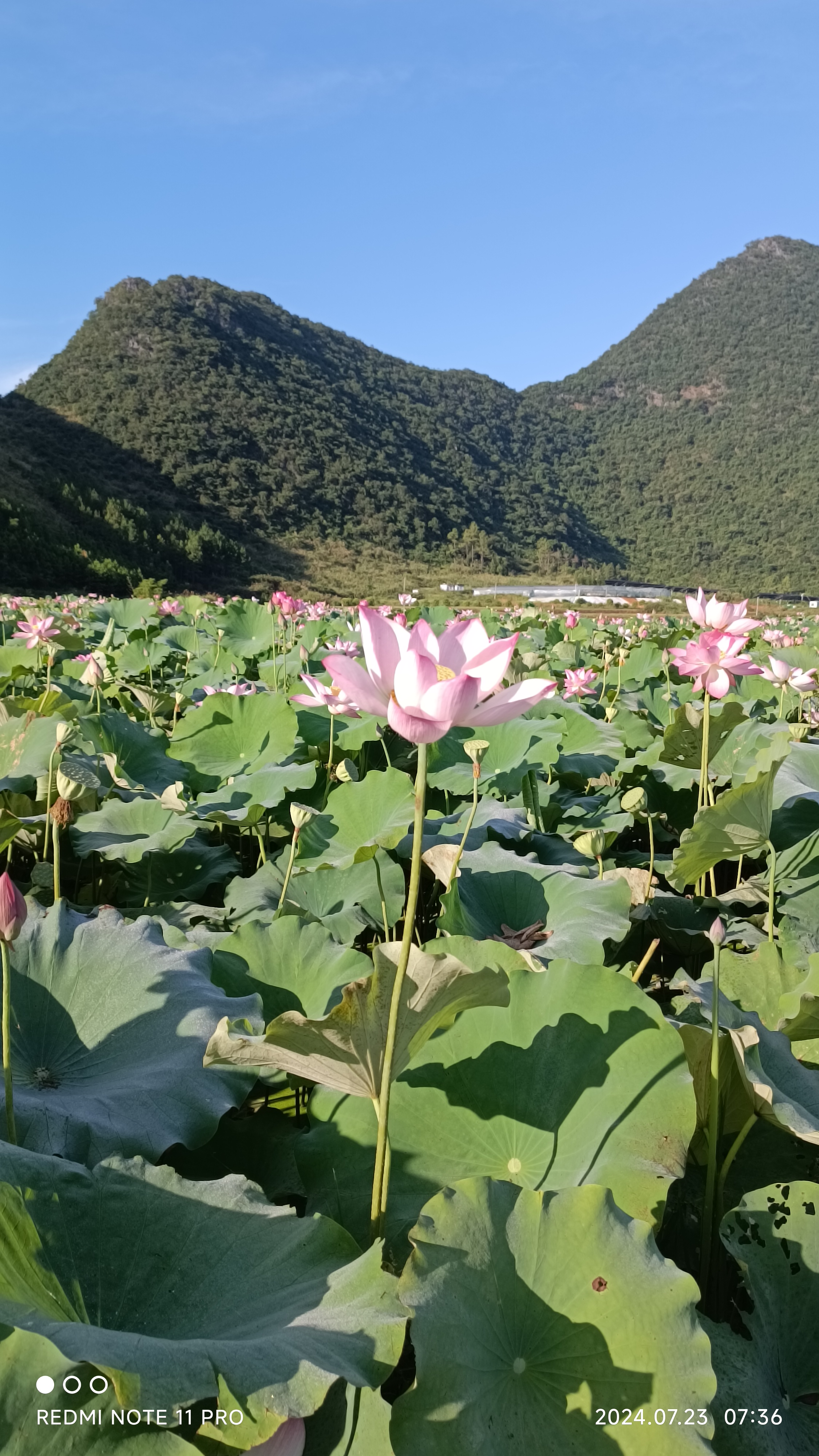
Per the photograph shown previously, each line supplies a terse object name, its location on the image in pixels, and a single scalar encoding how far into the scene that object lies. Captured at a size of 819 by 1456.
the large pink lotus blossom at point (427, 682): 0.69
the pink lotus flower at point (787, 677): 2.69
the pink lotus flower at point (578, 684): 3.33
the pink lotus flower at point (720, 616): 2.06
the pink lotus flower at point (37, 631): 3.05
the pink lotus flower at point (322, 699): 1.88
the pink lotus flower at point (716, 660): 1.99
